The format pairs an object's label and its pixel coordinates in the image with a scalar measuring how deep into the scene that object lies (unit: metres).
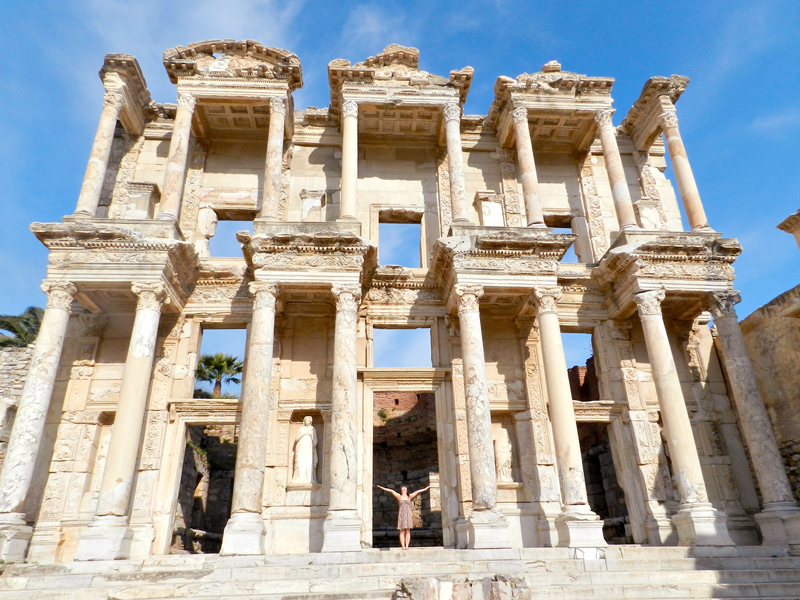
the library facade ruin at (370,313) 11.98
